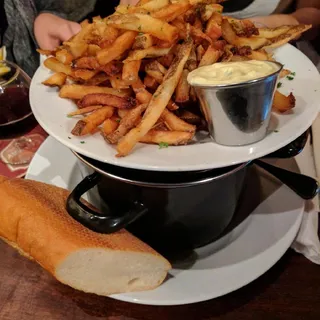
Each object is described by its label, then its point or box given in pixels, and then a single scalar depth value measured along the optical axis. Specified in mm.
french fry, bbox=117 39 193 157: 272
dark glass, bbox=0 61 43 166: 465
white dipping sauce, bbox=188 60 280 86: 266
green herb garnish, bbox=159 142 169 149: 282
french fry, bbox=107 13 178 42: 296
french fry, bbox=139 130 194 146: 278
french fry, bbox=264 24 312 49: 349
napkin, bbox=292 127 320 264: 340
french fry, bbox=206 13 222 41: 318
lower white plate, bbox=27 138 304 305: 306
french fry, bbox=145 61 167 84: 306
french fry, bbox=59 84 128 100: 314
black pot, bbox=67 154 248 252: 289
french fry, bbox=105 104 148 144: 282
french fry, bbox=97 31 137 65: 303
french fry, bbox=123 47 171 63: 299
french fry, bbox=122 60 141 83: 294
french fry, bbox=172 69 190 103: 293
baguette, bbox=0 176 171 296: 287
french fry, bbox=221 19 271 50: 324
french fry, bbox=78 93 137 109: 300
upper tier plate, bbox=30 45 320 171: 268
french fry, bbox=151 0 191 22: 306
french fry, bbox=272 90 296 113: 300
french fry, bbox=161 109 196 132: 282
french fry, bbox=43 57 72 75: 341
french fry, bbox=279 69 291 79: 331
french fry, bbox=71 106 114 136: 291
